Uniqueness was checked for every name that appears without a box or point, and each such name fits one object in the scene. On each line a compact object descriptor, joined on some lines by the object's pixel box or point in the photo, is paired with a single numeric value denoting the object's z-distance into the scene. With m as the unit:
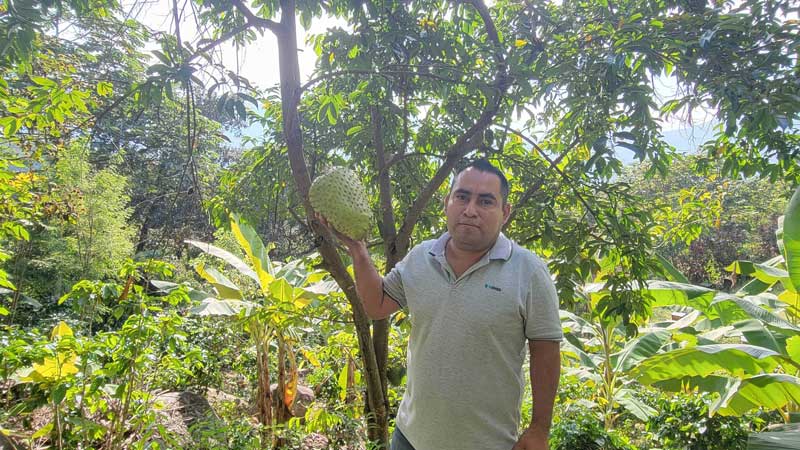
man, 1.43
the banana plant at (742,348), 2.96
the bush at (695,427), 3.34
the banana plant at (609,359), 3.88
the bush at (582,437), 3.08
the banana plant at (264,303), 3.89
